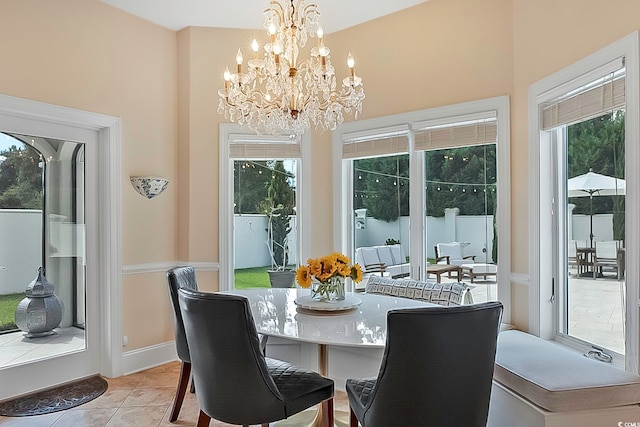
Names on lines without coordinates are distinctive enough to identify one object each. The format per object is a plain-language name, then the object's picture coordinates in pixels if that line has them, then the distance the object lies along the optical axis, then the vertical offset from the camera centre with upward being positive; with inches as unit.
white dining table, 76.0 -19.9
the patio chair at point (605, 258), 91.9 -8.3
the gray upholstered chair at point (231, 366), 73.7 -24.6
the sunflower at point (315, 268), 97.7 -10.3
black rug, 115.0 -48.5
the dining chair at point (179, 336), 107.9 -29.0
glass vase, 99.7 -15.8
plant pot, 164.1 -21.3
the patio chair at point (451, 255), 136.6 -10.9
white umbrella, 91.4 +7.4
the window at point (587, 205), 83.5 +3.3
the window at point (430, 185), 128.0 +11.5
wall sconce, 146.3 +12.9
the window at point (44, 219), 123.2 +1.4
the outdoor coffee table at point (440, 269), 138.5 -15.4
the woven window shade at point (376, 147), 147.4 +25.7
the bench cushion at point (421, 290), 118.9 -19.6
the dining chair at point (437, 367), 61.6 -21.0
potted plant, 165.9 +4.1
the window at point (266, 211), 162.9 +4.0
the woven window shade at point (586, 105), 87.4 +25.1
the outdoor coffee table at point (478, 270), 130.0 -14.9
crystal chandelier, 98.0 +31.2
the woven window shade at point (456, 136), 128.4 +25.8
